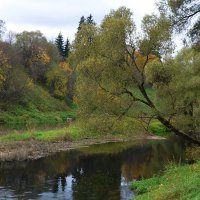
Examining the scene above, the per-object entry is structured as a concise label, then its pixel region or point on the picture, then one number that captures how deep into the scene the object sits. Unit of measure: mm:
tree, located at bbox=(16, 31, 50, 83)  91125
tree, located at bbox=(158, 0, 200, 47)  25672
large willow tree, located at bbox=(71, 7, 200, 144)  30281
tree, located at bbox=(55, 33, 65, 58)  120138
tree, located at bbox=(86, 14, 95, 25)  127600
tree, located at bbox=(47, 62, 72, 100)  90375
